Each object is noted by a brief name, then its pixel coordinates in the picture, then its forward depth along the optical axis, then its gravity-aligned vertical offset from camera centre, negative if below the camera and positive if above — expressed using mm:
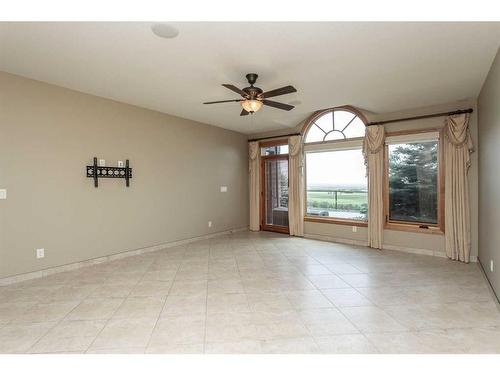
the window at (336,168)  5691 +563
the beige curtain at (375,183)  5199 +181
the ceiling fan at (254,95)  3250 +1266
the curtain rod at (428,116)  4352 +1391
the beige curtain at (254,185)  7262 +219
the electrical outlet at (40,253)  3688 -852
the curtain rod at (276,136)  6535 +1503
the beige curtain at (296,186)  6398 +161
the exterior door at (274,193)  6973 -14
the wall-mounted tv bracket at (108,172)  4262 +375
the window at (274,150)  6941 +1178
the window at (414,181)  4820 +211
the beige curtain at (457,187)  4348 +73
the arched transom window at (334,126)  5637 +1519
